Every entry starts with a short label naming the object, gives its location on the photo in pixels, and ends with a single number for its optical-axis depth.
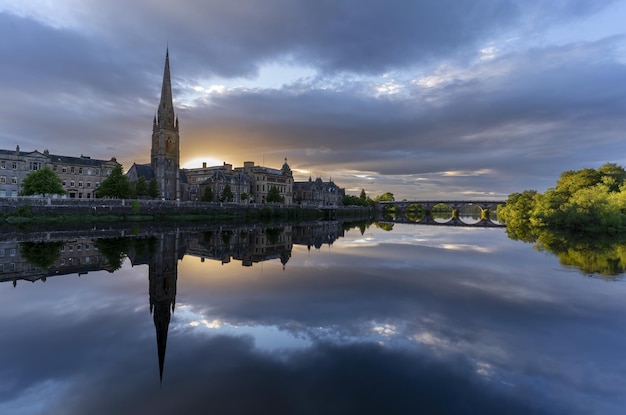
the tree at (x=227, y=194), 101.50
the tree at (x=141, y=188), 84.98
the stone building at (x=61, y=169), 75.81
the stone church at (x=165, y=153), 100.69
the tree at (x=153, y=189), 85.69
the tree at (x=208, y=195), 96.12
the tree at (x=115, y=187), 72.12
